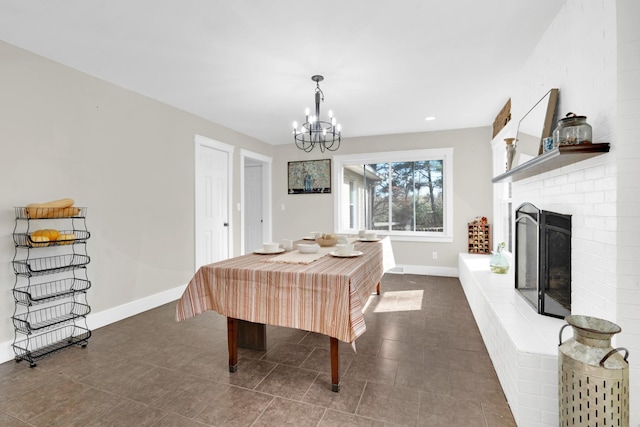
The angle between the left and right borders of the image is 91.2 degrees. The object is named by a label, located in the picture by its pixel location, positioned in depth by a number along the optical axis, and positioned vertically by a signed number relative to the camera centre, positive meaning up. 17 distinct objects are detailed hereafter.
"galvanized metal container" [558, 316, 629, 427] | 1.28 -0.70
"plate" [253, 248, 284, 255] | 2.53 -0.32
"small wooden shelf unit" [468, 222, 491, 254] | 4.78 -0.42
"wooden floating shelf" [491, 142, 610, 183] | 1.52 +0.29
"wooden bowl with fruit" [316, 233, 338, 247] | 2.96 -0.27
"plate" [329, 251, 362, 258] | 2.37 -0.33
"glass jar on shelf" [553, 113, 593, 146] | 1.61 +0.41
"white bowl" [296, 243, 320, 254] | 2.50 -0.30
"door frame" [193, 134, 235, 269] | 4.23 +0.54
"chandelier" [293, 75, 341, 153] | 2.98 +0.90
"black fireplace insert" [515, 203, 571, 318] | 2.03 -0.38
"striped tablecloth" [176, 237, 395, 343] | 1.77 -0.50
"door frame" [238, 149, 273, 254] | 6.15 +0.21
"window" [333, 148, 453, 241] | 5.16 +0.32
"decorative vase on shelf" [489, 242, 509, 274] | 3.44 -0.59
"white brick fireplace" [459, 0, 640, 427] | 1.46 +0.03
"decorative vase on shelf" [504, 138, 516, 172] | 3.01 +0.58
